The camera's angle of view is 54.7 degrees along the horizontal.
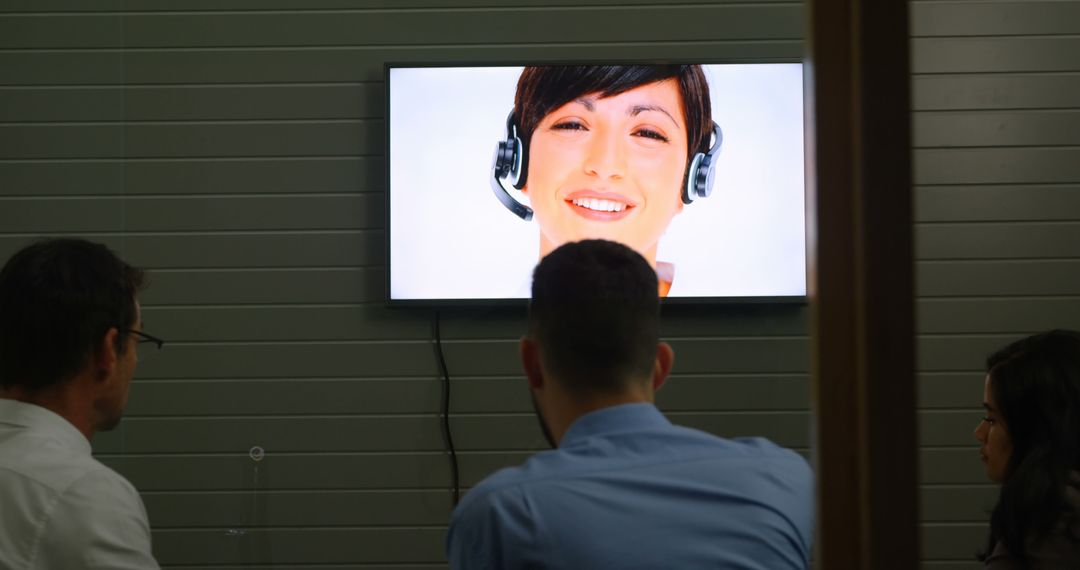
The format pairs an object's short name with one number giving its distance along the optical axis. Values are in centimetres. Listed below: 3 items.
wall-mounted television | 321
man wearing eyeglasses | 129
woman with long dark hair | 178
